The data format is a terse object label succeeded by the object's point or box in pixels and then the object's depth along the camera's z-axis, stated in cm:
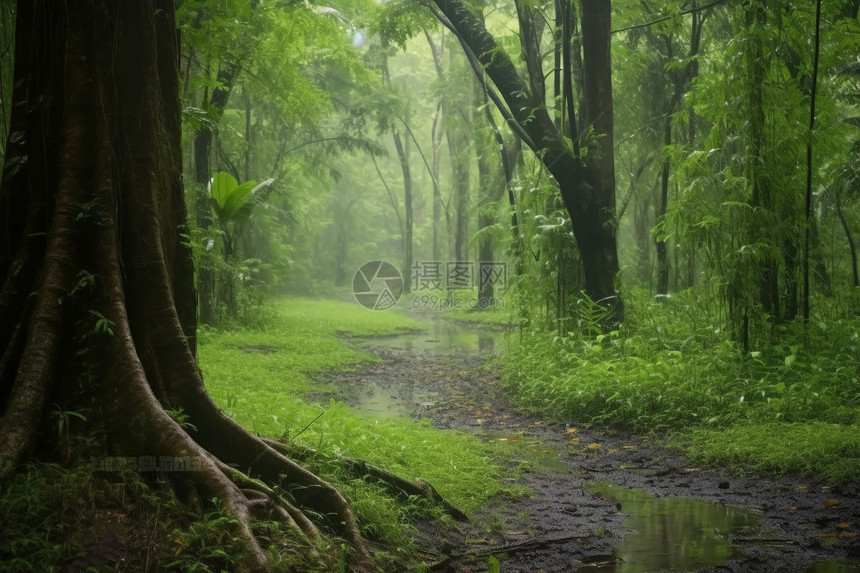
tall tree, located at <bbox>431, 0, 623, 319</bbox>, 1070
